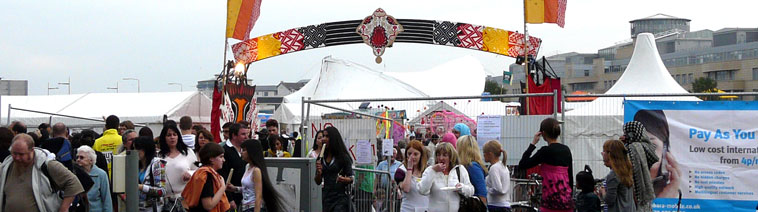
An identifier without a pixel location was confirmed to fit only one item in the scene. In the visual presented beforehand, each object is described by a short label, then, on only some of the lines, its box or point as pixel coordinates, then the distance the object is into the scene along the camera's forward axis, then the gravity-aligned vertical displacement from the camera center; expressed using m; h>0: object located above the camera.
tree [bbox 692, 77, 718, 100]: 66.75 +2.90
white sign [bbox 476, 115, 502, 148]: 11.23 -0.07
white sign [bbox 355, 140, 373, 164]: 12.09 -0.42
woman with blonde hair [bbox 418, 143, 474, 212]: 8.80 -0.60
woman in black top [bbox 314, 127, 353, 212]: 9.98 -0.56
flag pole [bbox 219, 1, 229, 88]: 19.03 +1.57
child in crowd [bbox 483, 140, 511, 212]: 9.48 -0.63
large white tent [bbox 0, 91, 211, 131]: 26.52 +0.38
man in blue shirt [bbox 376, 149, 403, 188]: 11.66 -0.64
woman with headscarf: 8.90 -0.49
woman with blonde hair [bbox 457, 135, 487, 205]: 9.05 -0.42
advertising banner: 10.63 -0.37
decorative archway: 17.75 +1.73
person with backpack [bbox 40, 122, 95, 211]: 8.19 -0.40
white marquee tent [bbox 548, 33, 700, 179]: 11.37 -0.10
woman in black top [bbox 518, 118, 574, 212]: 9.48 -0.46
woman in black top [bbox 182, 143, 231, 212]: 7.31 -0.55
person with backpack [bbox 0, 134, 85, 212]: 7.55 -0.54
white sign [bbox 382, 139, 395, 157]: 12.52 -0.35
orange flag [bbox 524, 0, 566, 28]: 16.25 +2.02
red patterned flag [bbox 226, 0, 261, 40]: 18.98 +2.19
